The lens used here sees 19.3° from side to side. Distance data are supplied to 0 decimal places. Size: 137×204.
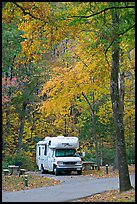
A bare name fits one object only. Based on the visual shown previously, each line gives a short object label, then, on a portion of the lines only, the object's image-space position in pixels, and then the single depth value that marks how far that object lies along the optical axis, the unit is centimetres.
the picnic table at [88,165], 3072
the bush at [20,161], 3398
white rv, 2767
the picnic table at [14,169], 2737
